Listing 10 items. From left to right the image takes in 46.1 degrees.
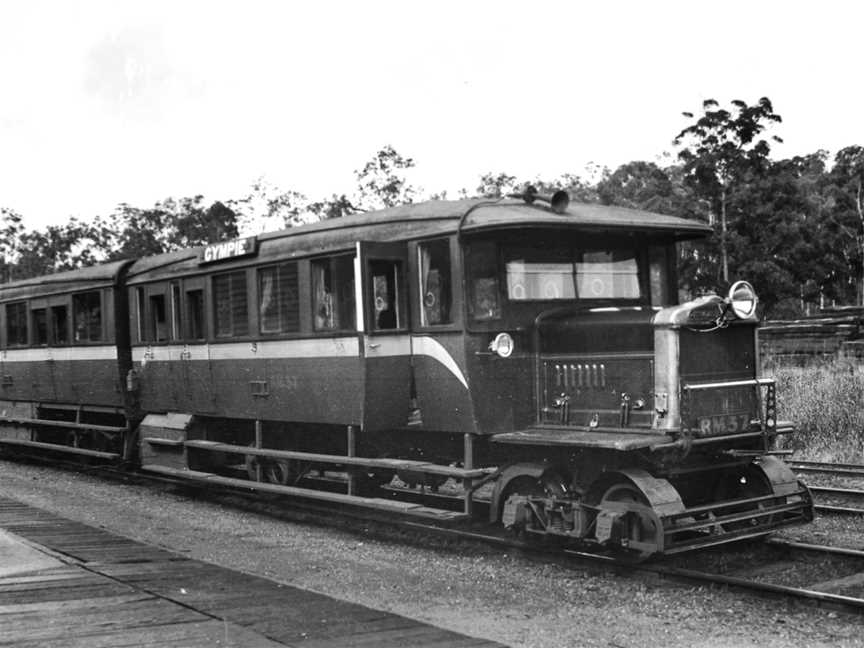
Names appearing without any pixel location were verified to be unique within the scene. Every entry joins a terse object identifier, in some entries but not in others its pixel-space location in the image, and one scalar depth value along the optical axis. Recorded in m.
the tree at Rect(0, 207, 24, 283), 51.12
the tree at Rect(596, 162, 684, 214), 34.50
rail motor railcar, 7.57
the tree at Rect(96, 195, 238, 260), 41.97
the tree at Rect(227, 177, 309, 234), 40.25
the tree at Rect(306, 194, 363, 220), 36.78
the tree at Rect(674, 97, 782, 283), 32.28
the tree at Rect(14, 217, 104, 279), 49.34
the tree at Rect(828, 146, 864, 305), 41.06
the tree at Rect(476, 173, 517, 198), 42.78
